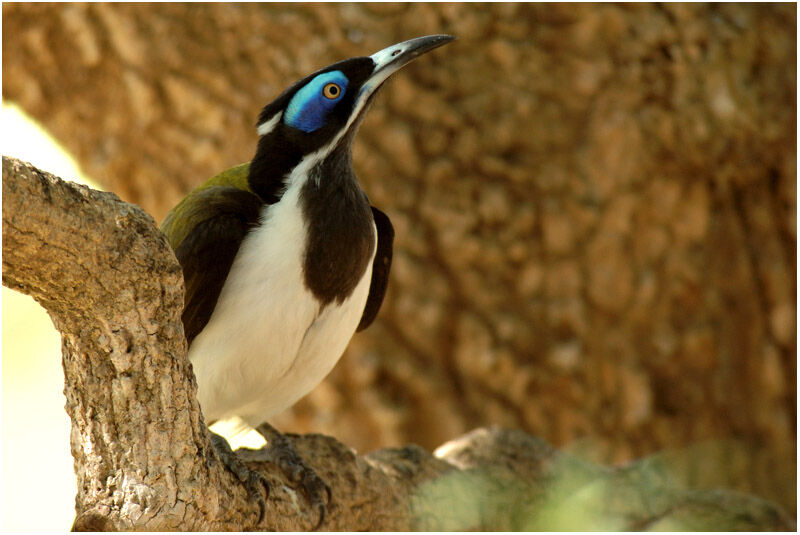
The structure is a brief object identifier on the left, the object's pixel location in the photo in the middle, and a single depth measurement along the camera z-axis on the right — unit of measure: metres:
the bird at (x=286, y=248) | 5.95
